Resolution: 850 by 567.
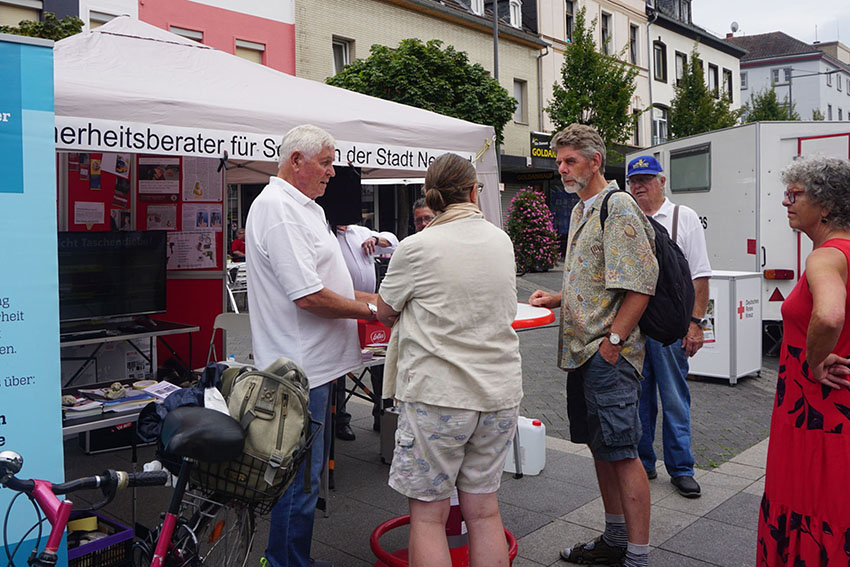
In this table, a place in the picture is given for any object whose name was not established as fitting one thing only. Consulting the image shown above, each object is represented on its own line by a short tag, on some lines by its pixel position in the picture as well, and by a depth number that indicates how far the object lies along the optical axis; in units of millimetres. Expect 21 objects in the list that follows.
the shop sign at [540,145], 26158
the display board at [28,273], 2738
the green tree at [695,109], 31203
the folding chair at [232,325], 5211
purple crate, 3127
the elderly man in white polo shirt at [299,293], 3119
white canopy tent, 3662
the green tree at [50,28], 10305
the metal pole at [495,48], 21031
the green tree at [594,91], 24922
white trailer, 8945
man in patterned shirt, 3205
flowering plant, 22359
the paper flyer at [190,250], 5938
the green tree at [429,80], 18266
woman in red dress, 2633
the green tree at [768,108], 37875
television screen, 4844
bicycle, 2025
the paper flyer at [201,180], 5848
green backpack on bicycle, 2209
